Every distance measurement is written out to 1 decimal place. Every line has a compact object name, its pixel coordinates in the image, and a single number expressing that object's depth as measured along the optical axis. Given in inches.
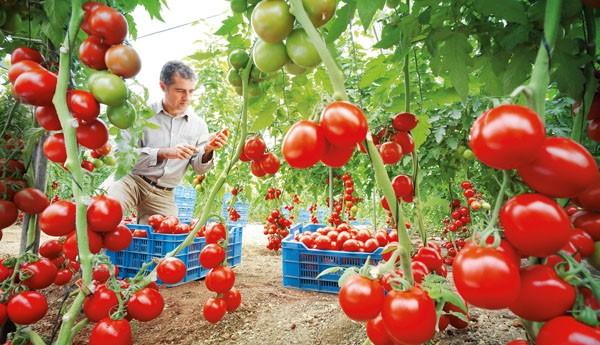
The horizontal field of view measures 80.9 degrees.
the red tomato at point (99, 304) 37.5
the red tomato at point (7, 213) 45.3
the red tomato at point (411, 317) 23.6
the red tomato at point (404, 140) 45.2
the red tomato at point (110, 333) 36.7
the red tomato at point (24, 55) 43.3
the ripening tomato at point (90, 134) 39.1
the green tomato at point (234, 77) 46.4
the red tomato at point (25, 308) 42.4
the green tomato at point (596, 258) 24.6
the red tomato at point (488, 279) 18.9
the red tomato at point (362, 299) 26.2
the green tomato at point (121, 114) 40.1
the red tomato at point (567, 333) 18.4
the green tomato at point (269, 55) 31.3
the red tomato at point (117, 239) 41.1
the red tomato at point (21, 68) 38.6
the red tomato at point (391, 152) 43.7
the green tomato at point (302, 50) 28.6
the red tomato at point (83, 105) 37.0
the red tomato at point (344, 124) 23.2
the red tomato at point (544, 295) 19.7
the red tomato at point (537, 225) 18.6
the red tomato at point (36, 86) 36.3
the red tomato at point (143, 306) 40.6
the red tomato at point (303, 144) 24.0
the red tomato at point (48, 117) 39.5
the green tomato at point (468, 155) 97.3
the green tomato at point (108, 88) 37.3
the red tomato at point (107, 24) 37.6
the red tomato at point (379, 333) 29.8
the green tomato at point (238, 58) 44.9
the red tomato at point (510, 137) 18.0
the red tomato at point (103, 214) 38.0
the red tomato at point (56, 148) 39.8
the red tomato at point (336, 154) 26.7
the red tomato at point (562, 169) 18.9
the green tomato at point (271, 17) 27.8
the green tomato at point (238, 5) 39.6
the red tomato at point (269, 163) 49.3
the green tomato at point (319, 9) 27.6
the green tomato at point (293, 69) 36.5
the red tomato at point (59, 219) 37.7
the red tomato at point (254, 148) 49.0
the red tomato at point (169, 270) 50.9
